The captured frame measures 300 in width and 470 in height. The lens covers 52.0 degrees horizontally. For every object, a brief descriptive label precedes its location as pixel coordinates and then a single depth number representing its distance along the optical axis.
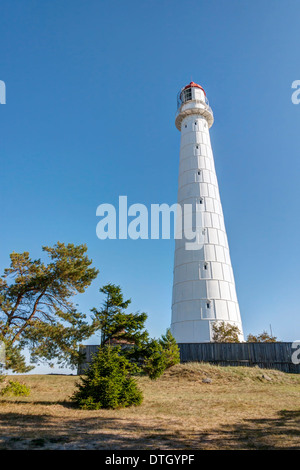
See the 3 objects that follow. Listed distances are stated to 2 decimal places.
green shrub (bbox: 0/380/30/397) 13.31
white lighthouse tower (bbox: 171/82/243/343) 27.00
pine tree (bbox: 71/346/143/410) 11.53
